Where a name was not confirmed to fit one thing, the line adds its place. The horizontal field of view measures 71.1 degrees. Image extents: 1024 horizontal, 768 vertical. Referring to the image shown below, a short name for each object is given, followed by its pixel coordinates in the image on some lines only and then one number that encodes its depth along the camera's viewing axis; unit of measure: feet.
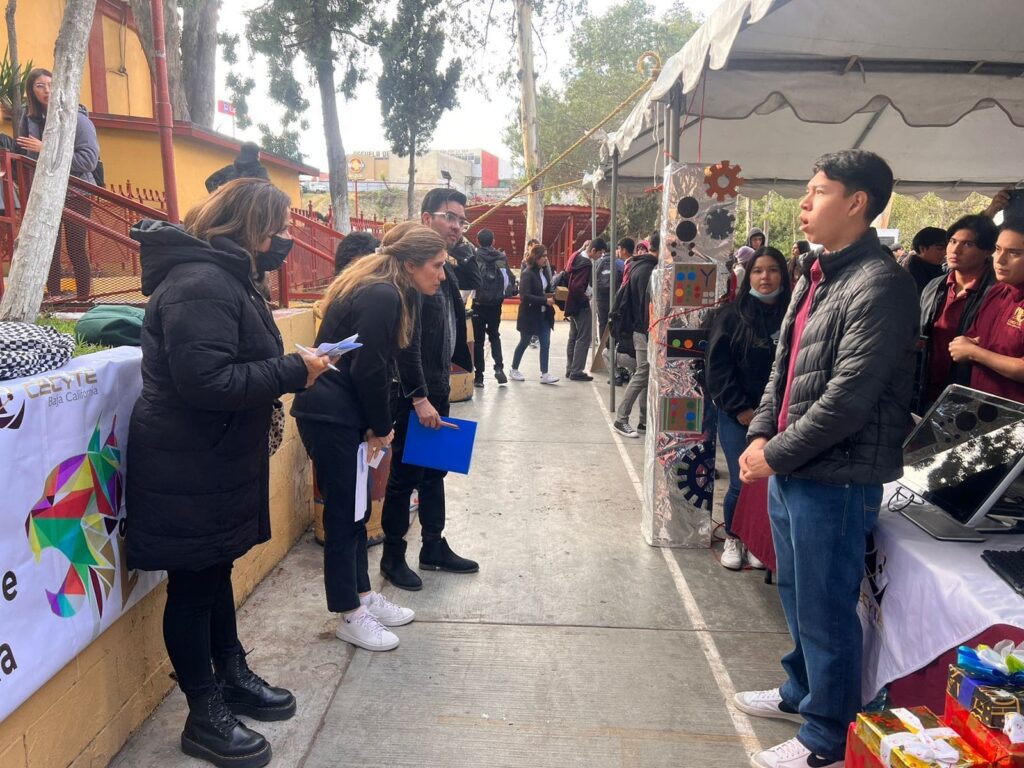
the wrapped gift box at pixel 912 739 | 5.29
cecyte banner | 6.10
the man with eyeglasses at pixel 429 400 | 11.23
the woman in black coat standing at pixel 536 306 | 30.19
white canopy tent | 12.85
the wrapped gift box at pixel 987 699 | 5.15
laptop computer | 7.29
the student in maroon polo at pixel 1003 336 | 9.45
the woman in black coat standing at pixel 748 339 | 12.31
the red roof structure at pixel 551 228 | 74.95
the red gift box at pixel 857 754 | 5.85
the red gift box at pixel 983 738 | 5.02
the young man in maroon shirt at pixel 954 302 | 11.46
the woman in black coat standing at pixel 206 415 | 6.95
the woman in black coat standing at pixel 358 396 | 9.69
